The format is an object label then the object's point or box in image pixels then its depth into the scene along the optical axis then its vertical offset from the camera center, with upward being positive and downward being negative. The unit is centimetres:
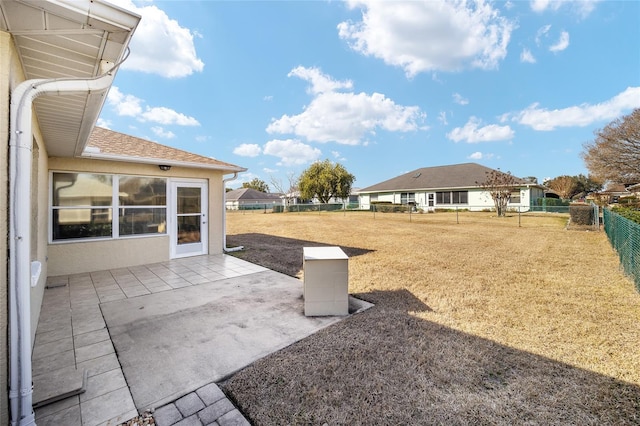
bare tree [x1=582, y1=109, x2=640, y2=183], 2142 +500
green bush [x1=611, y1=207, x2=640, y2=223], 626 -16
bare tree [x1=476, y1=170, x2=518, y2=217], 2042 +183
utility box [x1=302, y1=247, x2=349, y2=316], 377 -104
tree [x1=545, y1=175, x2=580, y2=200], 4251 +437
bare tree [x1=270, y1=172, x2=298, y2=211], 4959 +524
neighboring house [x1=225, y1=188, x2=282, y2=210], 4817 +281
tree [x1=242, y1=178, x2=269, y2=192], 7181 +780
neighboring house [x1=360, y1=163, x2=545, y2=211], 2589 +234
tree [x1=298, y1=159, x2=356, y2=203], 3650 +432
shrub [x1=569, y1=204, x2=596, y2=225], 1341 -24
